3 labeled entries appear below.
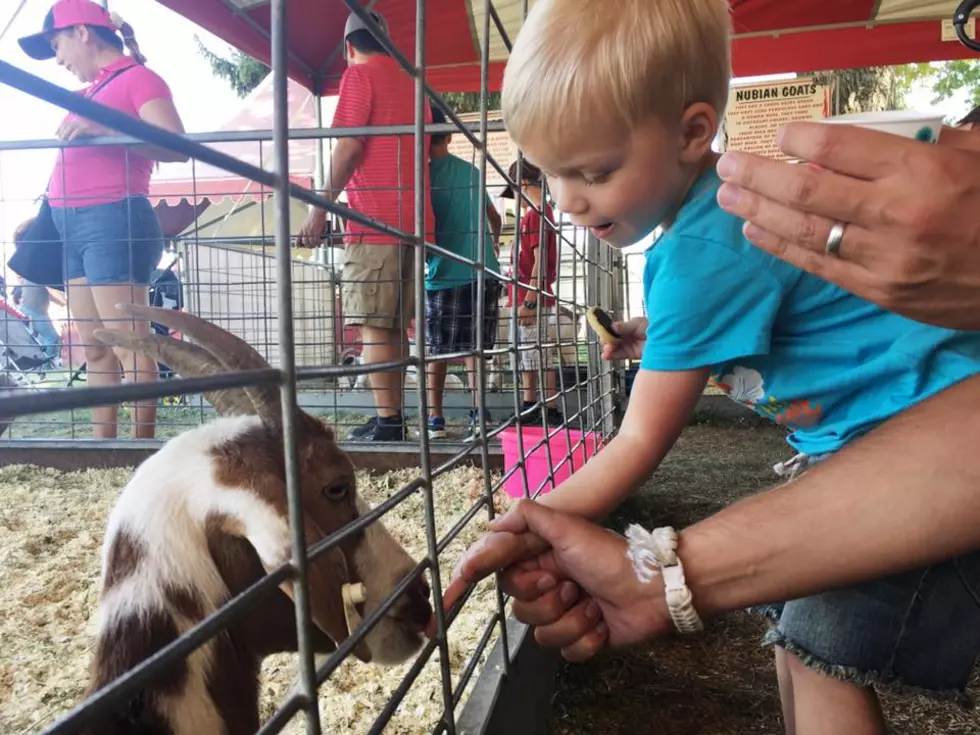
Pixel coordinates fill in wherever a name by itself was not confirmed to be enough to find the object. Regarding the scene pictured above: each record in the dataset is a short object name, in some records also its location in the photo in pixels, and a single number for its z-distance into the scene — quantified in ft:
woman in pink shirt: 8.49
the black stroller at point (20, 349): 15.02
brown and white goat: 3.24
